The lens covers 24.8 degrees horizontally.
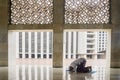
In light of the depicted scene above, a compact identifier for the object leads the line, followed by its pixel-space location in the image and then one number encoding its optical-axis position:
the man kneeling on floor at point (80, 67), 8.62
